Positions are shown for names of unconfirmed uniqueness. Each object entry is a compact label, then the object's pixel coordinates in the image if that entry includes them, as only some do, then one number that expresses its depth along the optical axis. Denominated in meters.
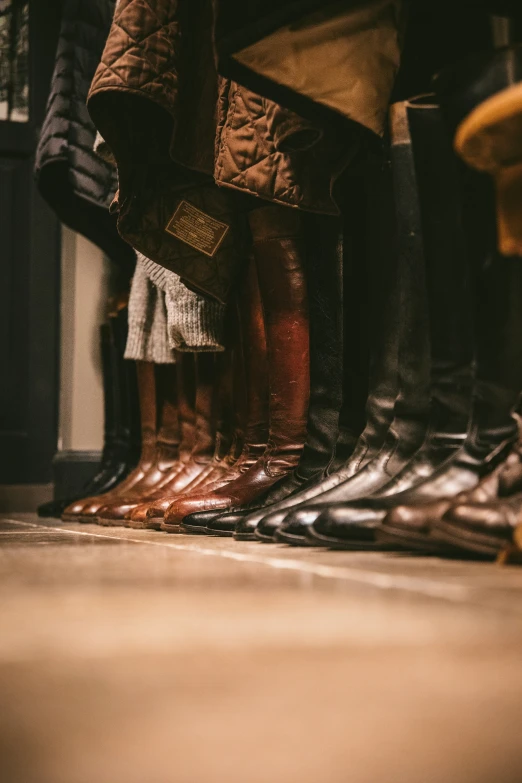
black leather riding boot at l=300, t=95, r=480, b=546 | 1.10
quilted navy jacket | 2.53
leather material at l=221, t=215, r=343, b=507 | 1.50
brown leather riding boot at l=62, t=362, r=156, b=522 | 2.59
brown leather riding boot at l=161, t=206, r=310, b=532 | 1.63
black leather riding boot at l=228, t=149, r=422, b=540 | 1.20
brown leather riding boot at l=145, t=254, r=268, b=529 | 1.80
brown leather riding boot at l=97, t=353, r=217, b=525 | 2.27
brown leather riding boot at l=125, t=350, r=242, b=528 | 2.06
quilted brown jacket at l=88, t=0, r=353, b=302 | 1.43
